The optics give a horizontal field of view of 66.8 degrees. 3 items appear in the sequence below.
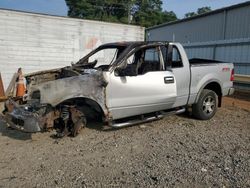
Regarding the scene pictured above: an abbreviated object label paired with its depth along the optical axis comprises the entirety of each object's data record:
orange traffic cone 5.96
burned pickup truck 3.55
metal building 8.35
